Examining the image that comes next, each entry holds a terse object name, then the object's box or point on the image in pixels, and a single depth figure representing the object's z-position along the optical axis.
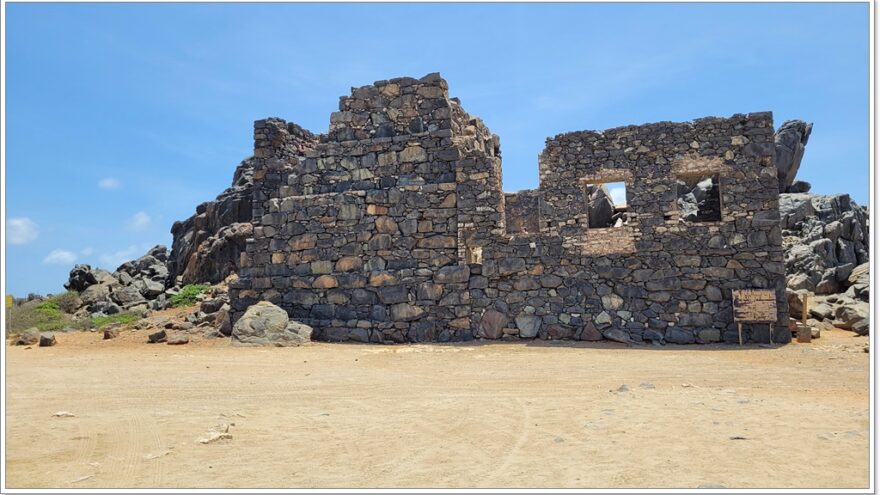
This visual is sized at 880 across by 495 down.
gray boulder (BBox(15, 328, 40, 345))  12.43
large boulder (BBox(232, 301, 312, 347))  11.83
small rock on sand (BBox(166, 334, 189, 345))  12.25
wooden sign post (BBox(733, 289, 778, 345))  11.16
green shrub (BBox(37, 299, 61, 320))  18.80
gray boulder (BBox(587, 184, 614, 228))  22.30
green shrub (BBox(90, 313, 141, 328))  16.23
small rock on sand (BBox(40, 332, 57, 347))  12.04
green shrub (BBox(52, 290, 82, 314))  20.27
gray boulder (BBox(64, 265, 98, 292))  22.03
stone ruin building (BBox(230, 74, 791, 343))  11.83
